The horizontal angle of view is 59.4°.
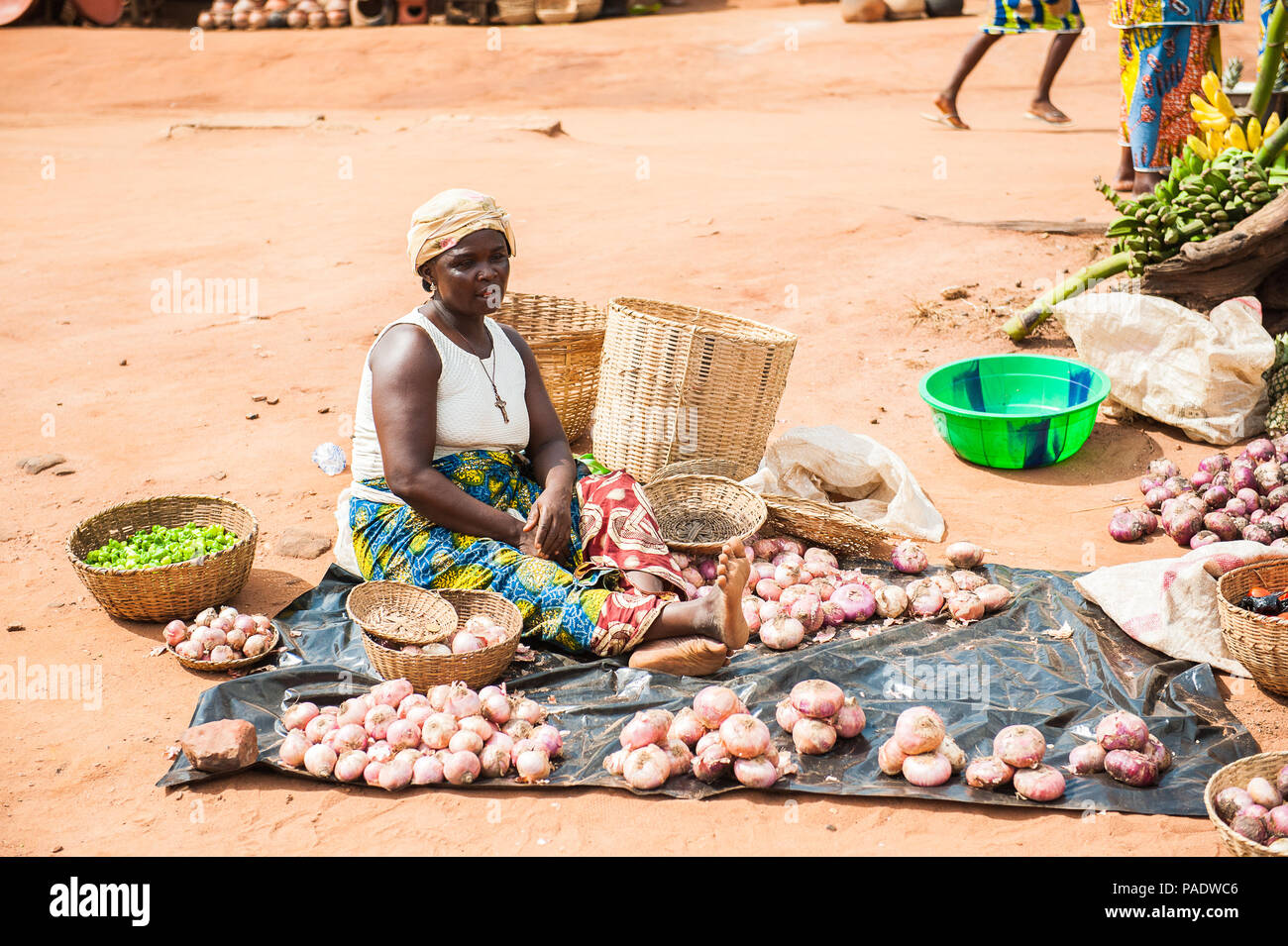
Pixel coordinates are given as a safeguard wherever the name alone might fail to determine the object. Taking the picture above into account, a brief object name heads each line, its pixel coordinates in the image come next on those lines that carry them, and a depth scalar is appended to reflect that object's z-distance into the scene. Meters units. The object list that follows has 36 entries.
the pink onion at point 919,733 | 2.69
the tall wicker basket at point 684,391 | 4.07
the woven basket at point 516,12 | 17.25
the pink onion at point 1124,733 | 2.71
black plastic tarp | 2.75
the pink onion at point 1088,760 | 2.71
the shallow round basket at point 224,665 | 3.20
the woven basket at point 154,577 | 3.36
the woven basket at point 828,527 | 3.85
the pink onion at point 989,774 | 2.66
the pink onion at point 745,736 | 2.70
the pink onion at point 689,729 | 2.80
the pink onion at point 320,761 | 2.74
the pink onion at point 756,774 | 2.69
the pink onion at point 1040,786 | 2.62
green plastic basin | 4.51
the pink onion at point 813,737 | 2.80
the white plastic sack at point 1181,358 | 4.67
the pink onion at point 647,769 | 2.70
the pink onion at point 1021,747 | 2.67
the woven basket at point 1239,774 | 2.32
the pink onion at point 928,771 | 2.68
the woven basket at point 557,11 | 17.27
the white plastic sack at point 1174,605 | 3.19
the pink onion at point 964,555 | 3.68
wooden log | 4.79
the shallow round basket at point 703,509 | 3.90
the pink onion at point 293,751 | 2.77
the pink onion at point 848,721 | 2.84
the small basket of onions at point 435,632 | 2.98
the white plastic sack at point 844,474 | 4.16
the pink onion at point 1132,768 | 2.65
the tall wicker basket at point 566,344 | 4.57
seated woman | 3.20
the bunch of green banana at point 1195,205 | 5.02
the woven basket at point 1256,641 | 2.93
